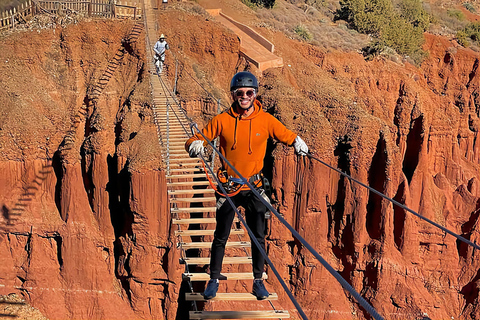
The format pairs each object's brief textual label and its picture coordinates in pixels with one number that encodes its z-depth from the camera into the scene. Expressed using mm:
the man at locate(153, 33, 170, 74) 21219
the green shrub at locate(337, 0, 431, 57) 30656
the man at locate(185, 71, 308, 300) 6922
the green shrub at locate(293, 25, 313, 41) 28609
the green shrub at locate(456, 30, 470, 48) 32969
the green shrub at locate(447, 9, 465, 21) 43938
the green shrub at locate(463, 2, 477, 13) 50169
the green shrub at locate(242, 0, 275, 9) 35334
